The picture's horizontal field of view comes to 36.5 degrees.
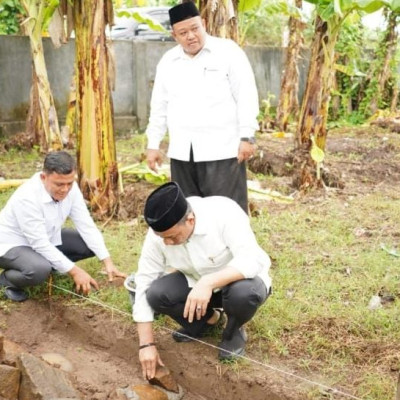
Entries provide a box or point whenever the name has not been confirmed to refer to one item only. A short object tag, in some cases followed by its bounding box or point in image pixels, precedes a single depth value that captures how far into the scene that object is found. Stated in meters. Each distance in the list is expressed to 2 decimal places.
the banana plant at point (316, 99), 6.34
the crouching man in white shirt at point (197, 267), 2.93
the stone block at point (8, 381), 3.04
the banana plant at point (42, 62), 6.26
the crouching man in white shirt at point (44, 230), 3.85
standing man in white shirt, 4.10
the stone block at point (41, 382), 2.99
